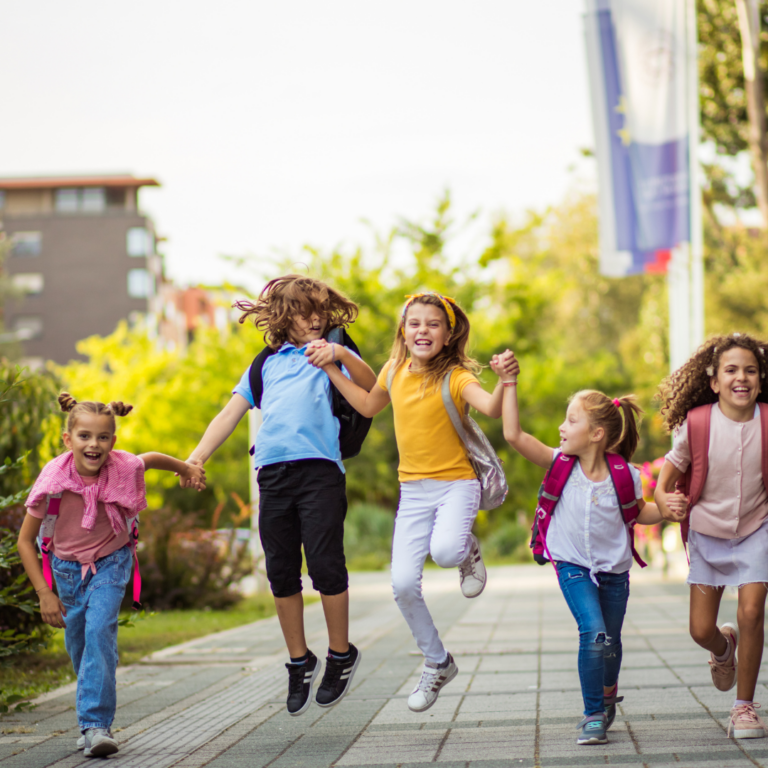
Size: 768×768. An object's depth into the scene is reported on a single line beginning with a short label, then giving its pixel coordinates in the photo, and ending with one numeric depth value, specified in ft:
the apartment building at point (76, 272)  215.92
